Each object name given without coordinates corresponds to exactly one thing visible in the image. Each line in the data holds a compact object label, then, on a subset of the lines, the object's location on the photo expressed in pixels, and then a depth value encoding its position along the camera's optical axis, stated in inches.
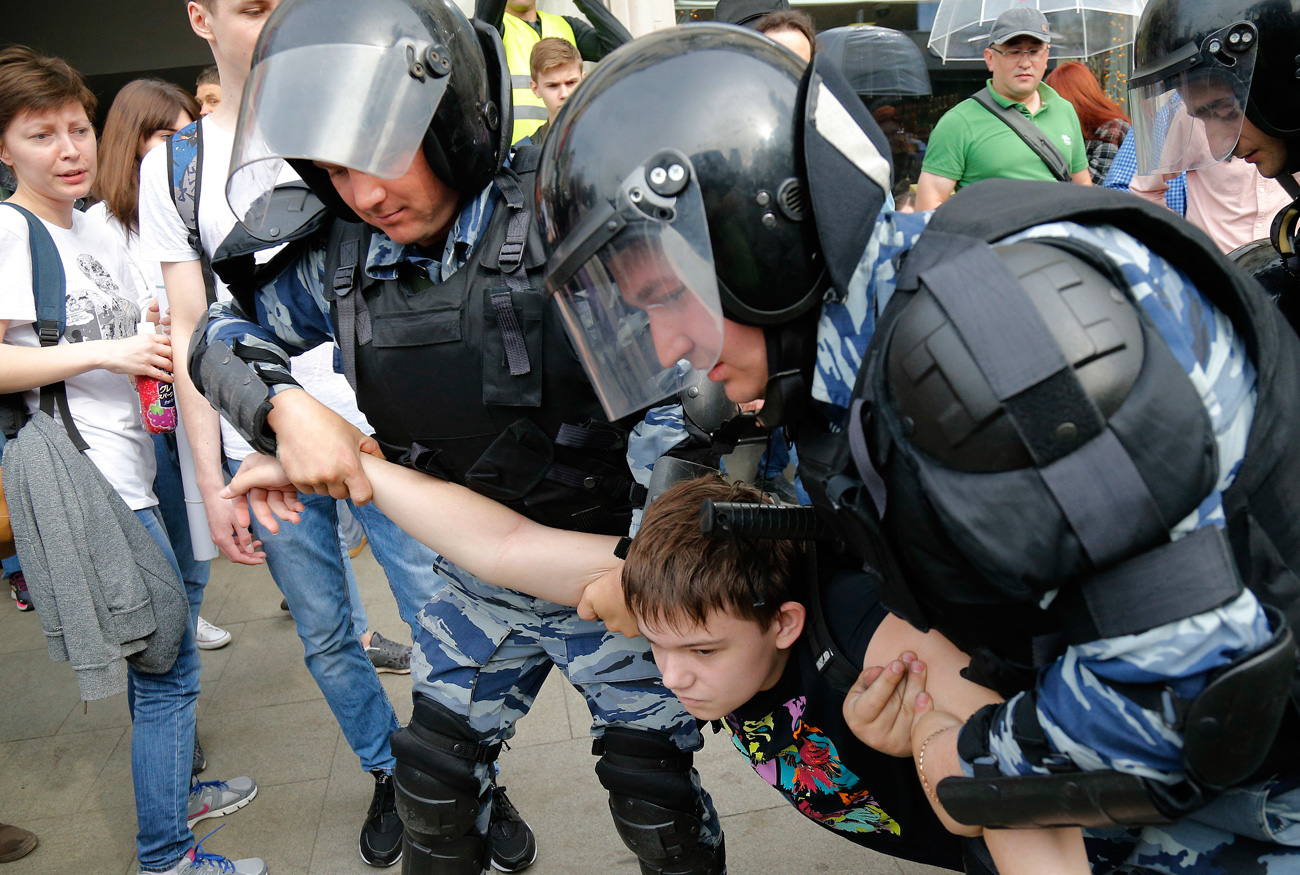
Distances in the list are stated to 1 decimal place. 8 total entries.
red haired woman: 173.9
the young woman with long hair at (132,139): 134.6
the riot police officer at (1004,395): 34.3
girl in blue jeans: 93.7
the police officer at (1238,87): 68.7
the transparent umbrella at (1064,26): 163.3
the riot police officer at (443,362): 62.7
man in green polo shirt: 149.9
